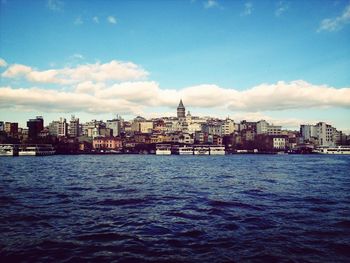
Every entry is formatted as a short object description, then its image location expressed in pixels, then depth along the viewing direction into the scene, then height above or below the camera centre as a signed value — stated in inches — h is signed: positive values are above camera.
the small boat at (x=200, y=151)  7790.4 -126.4
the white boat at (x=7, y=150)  6328.7 -42.5
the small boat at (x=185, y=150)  7682.1 -100.4
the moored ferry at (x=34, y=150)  6604.3 -51.9
